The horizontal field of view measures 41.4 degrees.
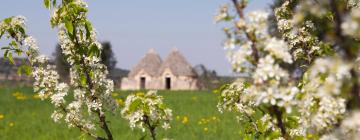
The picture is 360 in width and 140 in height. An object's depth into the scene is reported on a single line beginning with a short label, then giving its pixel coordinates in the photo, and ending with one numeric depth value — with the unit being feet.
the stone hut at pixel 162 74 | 186.80
